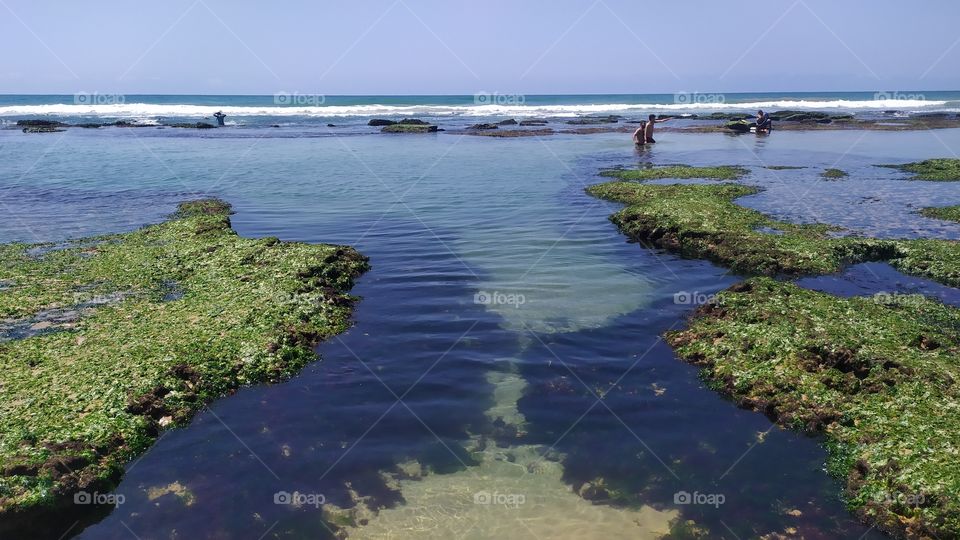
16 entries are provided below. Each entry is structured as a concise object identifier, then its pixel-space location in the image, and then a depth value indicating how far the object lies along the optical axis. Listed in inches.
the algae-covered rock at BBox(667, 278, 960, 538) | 344.2
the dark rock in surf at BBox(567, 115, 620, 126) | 3597.4
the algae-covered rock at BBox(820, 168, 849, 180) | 1395.3
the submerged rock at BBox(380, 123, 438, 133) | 3065.9
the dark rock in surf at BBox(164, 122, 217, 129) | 3262.8
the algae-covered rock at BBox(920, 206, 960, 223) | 950.9
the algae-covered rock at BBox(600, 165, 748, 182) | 1398.9
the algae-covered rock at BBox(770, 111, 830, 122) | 3243.1
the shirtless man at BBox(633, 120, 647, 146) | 2096.5
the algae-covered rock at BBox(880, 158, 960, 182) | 1342.3
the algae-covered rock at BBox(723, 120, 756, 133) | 2714.1
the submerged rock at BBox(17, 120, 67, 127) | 3147.1
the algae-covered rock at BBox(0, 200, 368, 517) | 377.4
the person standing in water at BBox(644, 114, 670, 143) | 2132.1
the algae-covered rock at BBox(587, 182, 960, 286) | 719.1
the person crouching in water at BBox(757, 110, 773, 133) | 2522.1
